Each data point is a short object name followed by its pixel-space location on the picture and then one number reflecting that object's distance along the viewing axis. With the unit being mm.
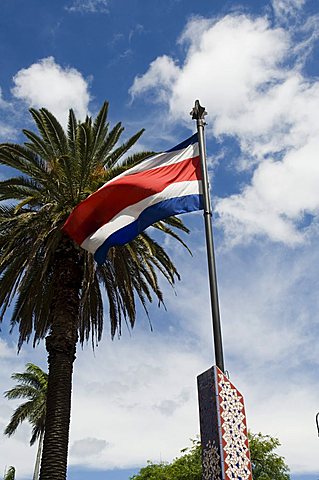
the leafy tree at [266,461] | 38938
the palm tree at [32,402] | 42312
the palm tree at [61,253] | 15656
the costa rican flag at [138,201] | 9688
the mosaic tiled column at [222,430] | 6699
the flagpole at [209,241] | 7539
